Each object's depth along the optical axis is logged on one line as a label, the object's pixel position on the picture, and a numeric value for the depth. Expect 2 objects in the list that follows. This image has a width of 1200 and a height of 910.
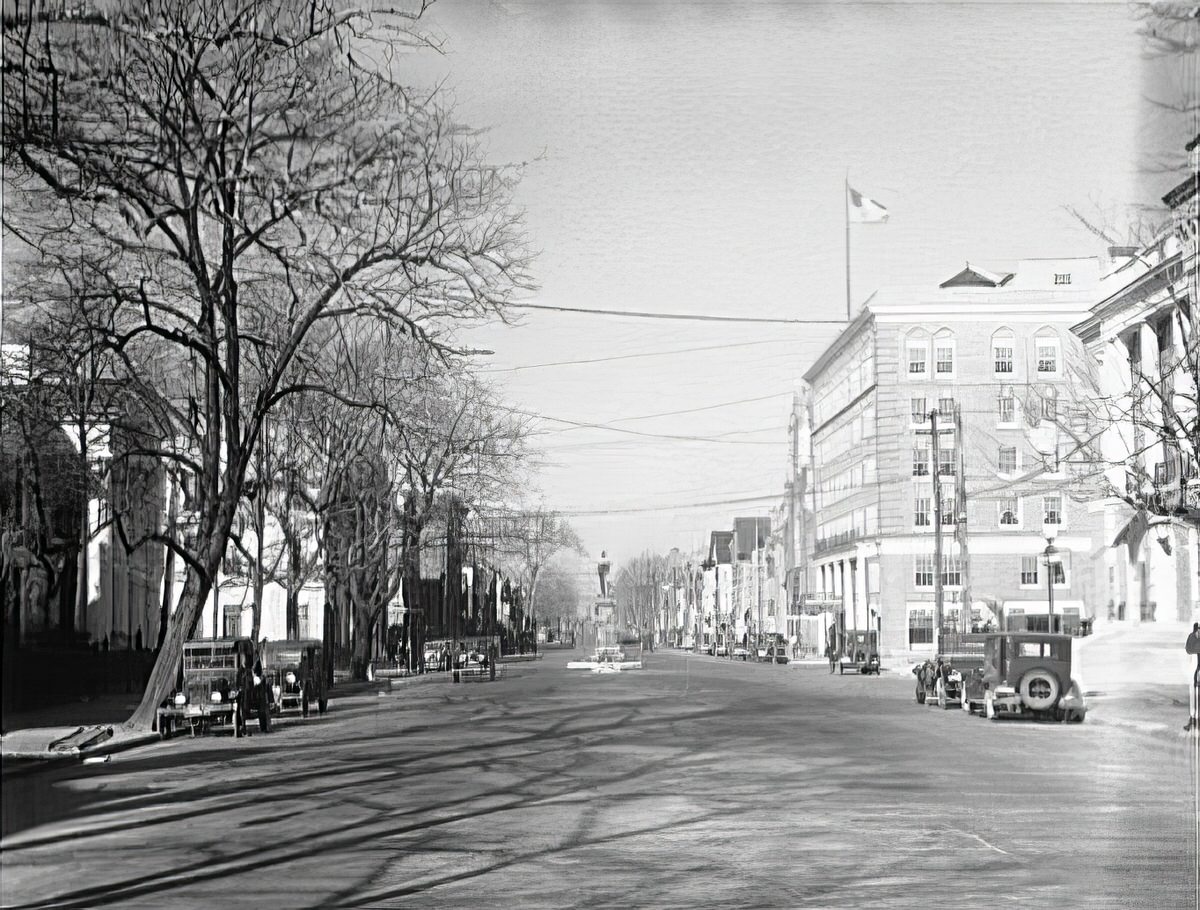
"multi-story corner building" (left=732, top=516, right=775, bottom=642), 60.08
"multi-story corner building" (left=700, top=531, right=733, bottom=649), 81.21
